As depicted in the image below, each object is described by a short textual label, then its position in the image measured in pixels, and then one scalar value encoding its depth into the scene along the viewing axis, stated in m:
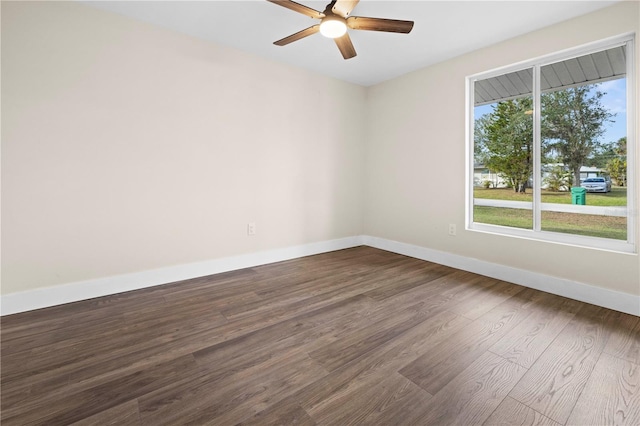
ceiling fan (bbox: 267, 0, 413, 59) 1.98
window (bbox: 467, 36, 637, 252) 2.41
